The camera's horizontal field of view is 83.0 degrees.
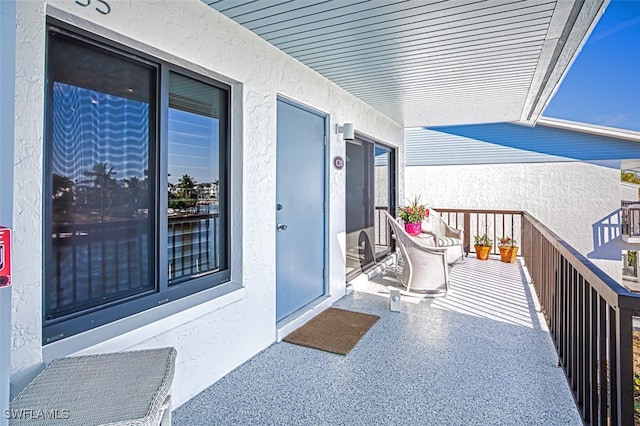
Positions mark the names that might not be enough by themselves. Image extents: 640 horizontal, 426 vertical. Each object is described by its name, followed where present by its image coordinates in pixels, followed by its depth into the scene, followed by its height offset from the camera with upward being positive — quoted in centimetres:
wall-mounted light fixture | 425 +97
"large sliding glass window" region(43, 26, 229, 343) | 168 +16
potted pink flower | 532 -10
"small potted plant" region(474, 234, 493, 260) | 675 -68
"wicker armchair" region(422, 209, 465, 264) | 558 -41
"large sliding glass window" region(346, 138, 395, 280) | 486 +18
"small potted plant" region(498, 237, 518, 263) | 651 -74
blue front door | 330 +4
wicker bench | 114 -62
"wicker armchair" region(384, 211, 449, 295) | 444 -67
